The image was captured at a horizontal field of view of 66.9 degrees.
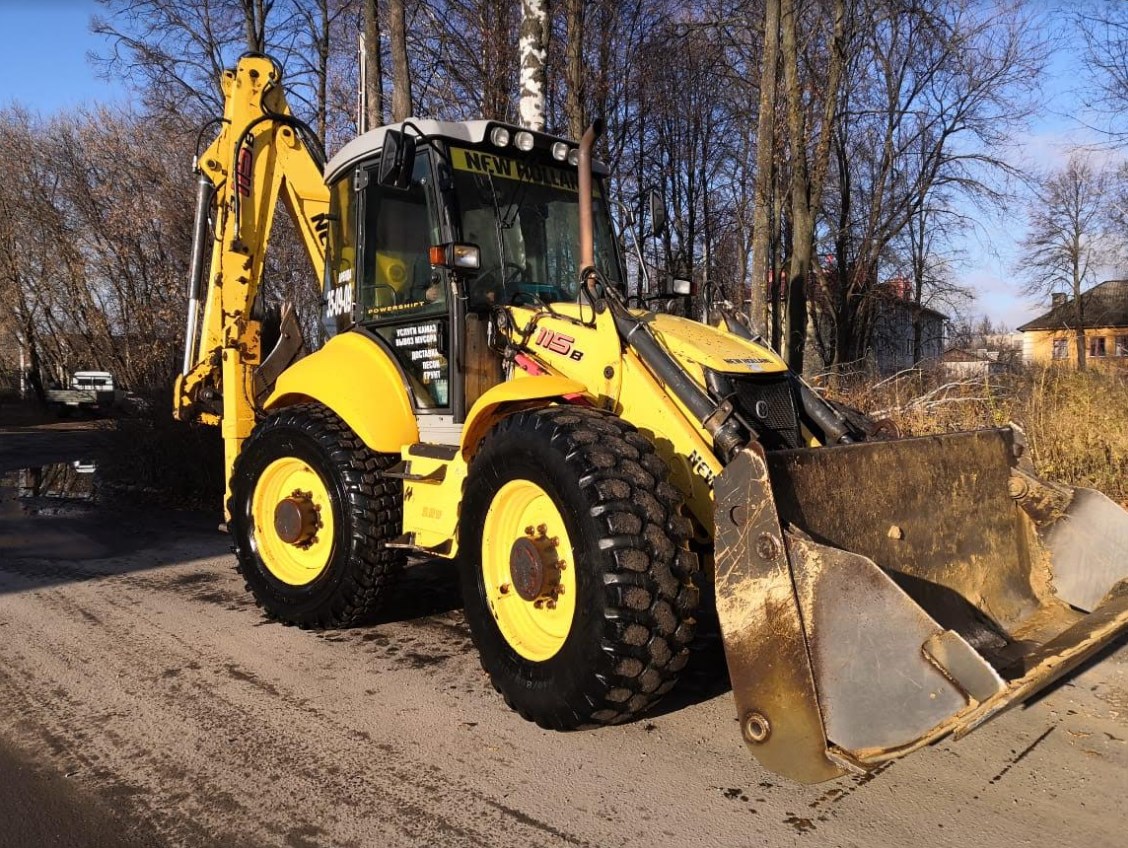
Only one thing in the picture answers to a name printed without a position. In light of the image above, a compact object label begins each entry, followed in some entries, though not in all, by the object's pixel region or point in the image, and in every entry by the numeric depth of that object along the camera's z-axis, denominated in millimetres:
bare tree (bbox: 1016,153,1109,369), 43803
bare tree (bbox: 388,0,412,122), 11953
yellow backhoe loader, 2812
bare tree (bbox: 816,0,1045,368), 22375
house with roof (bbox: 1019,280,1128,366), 46469
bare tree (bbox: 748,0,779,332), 11899
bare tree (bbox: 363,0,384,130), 12938
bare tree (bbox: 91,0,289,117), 20469
